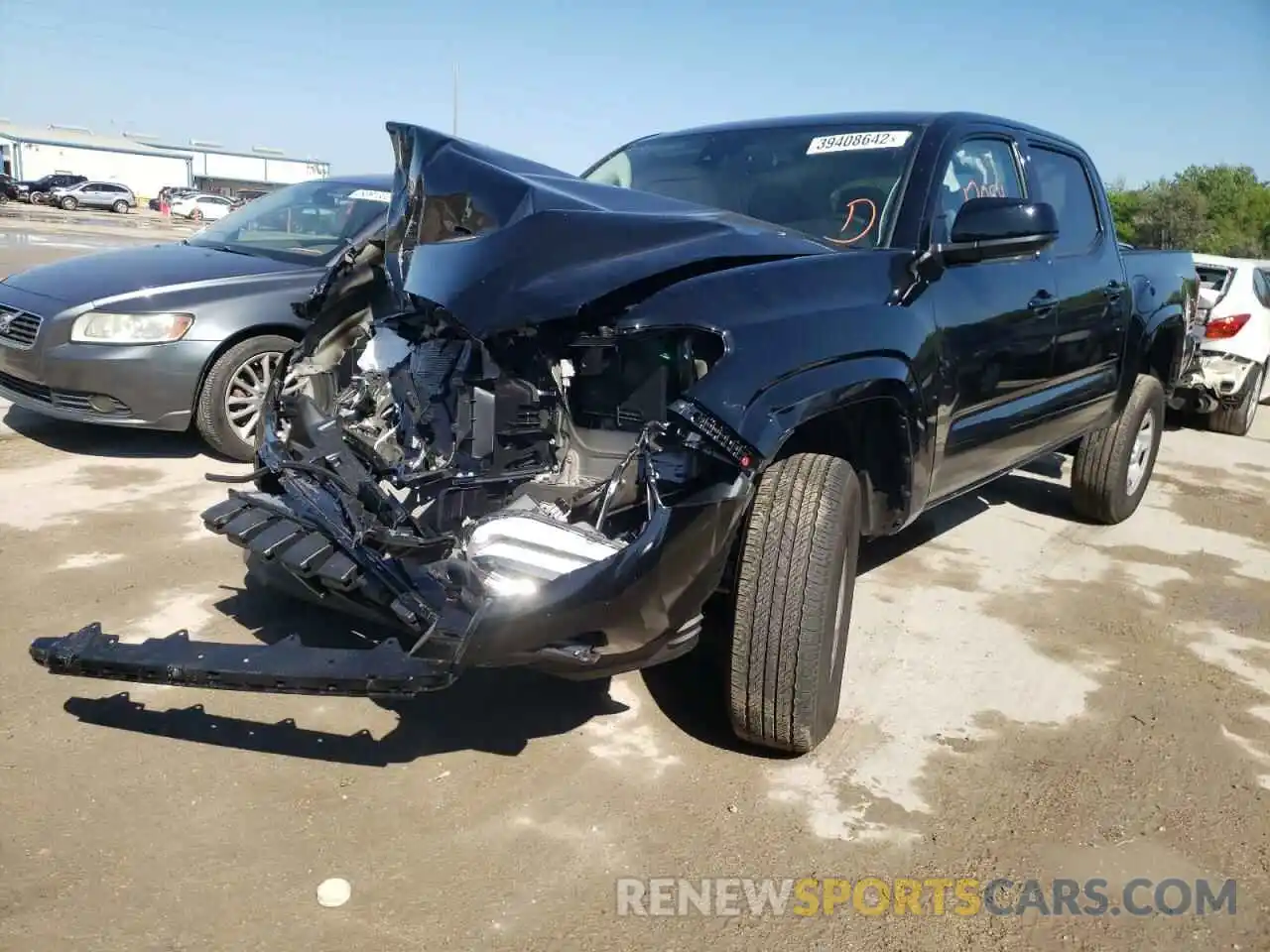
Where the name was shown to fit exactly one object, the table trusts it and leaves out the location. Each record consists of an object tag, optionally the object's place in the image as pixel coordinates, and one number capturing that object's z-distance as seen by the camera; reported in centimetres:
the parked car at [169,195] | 4874
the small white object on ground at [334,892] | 230
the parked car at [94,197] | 4341
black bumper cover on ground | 234
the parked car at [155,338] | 516
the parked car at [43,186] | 4516
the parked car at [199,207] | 4391
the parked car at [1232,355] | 877
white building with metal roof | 6175
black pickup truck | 242
